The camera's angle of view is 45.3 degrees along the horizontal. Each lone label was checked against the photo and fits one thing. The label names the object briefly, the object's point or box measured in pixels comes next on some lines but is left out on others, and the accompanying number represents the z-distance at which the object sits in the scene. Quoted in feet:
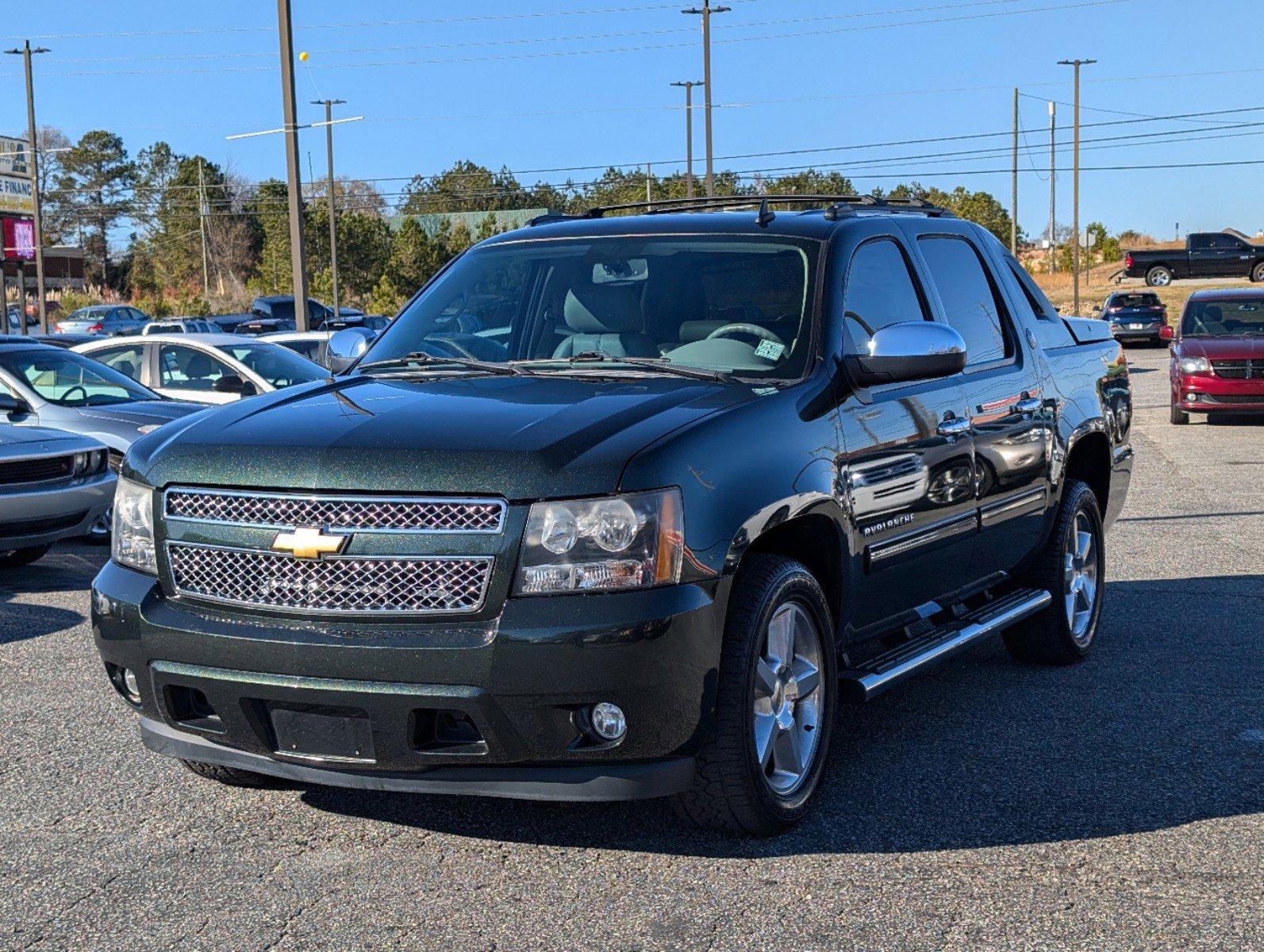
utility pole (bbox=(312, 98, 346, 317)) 200.38
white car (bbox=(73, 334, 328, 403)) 46.88
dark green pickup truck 12.82
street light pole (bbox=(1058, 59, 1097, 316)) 217.15
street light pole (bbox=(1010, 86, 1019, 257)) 236.02
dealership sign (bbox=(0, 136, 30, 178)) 153.41
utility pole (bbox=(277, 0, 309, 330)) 76.92
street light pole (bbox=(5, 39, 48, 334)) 144.66
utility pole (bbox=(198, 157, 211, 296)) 311.41
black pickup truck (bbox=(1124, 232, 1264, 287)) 201.67
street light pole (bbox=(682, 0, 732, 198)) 154.71
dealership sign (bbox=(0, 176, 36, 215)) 160.86
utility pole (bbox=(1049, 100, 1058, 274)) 255.91
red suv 63.62
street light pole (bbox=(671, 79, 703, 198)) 166.88
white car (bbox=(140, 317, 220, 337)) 127.54
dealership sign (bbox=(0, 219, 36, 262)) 137.05
